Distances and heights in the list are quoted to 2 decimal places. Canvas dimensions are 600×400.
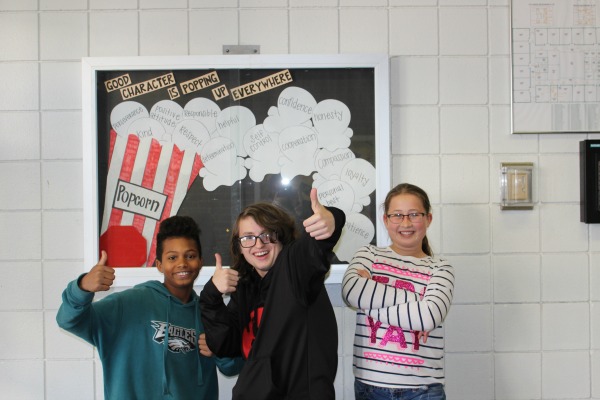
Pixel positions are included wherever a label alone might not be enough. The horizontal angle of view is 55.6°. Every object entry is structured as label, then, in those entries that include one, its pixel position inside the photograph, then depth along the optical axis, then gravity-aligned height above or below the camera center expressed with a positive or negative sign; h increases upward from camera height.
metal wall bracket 2.03 +0.55
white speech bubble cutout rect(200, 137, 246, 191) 2.03 +0.14
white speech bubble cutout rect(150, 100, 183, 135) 2.04 +0.33
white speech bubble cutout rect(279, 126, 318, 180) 2.03 +0.19
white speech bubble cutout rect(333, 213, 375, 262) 2.03 -0.11
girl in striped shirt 1.57 -0.29
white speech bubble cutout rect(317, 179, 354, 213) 2.03 +0.03
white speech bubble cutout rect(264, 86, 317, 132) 2.03 +0.34
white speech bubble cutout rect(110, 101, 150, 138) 2.04 +0.32
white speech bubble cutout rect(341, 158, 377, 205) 2.03 +0.09
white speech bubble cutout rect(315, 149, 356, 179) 2.03 +0.15
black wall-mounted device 2.02 +0.07
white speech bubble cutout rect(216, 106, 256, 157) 2.03 +0.29
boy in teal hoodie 1.50 -0.34
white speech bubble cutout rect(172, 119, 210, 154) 2.03 +0.25
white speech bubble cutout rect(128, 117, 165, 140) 2.04 +0.28
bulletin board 2.02 +0.19
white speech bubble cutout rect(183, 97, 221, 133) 2.04 +0.33
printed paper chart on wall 2.04 +0.47
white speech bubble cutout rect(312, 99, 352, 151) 2.03 +0.29
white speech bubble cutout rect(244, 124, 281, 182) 2.03 +0.19
